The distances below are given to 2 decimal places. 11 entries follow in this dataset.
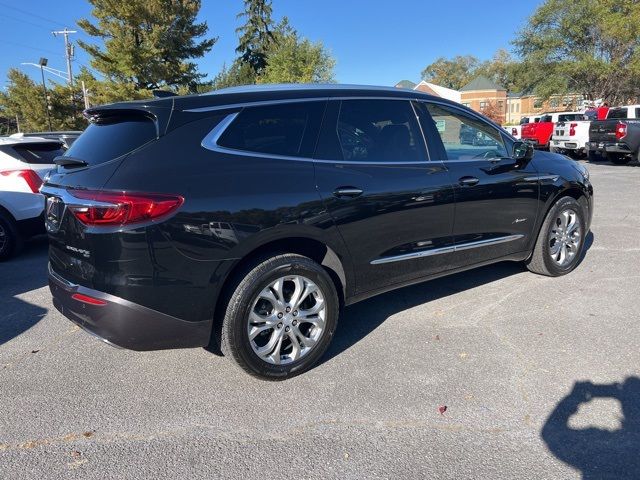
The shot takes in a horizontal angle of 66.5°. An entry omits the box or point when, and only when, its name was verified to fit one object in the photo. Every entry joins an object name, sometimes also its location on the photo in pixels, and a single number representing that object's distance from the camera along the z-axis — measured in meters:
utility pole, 39.76
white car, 6.46
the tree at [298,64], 30.88
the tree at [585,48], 34.16
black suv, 2.70
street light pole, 33.03
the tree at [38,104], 33.62
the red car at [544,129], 22.11
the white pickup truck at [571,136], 18.66
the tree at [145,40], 26.05
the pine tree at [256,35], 46.50
